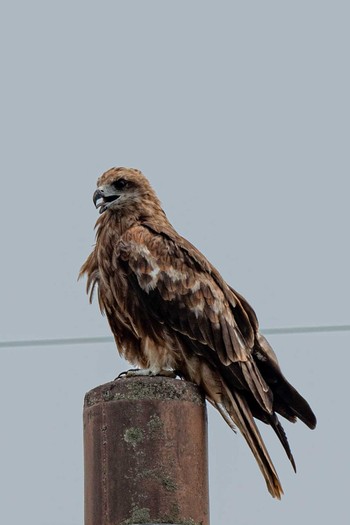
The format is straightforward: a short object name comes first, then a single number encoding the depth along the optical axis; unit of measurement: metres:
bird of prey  16.02
